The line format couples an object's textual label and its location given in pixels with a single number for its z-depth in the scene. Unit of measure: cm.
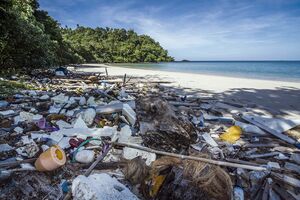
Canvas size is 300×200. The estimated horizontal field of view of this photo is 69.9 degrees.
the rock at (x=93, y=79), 1108
